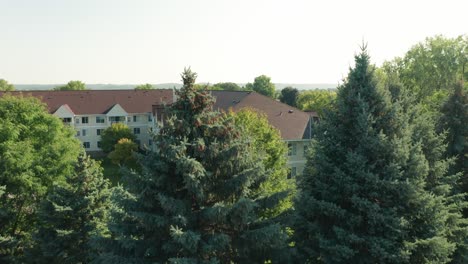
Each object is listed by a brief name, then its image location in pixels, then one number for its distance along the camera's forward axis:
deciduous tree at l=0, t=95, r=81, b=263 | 23.59
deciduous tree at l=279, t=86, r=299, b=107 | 96.69
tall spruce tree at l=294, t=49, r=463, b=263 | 12.24
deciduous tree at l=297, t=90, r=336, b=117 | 65.12
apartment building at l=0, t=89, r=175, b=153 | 61.22
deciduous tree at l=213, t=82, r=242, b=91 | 132.19
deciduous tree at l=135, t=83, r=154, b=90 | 111.72
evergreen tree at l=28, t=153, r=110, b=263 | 18.62
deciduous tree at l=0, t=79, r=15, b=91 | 101.19
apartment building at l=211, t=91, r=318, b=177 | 37.12
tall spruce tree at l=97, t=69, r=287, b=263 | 11.87
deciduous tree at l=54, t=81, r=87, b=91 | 109.94
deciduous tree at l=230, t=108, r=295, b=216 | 21.17
